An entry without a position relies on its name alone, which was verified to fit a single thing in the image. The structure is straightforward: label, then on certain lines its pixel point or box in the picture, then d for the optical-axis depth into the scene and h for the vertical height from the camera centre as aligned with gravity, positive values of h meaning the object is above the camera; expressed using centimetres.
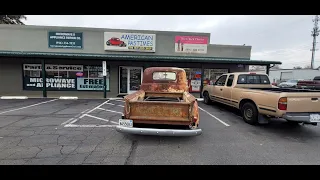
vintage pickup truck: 358 -88
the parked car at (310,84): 1803 -10
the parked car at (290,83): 2307 -9
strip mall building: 1241 +205
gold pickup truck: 441 -56
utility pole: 3831 +1154
